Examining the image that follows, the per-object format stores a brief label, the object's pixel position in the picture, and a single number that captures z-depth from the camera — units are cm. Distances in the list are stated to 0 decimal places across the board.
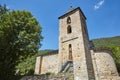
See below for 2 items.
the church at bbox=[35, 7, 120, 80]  857
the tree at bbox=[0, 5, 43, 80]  737
